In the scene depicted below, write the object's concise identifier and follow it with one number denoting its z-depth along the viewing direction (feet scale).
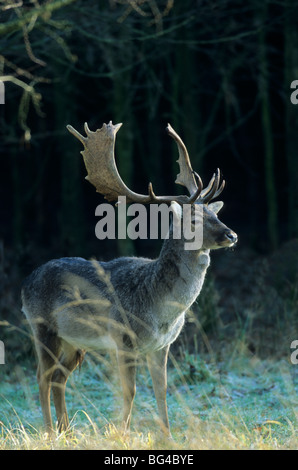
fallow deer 21.79
